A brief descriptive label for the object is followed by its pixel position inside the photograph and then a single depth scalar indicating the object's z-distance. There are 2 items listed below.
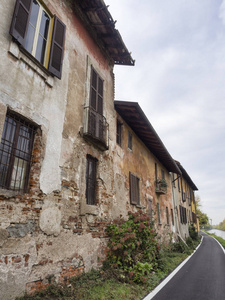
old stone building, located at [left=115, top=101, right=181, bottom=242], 9.69
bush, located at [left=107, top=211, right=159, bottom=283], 6.16
